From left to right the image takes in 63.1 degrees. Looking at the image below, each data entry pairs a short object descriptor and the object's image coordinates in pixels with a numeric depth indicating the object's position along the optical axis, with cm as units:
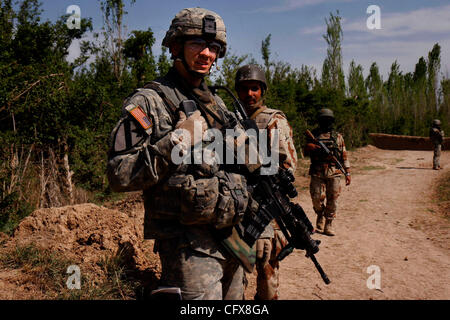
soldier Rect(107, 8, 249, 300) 175
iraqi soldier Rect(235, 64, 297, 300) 285
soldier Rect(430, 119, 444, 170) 1277
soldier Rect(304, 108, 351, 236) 625
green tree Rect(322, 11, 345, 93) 2631
